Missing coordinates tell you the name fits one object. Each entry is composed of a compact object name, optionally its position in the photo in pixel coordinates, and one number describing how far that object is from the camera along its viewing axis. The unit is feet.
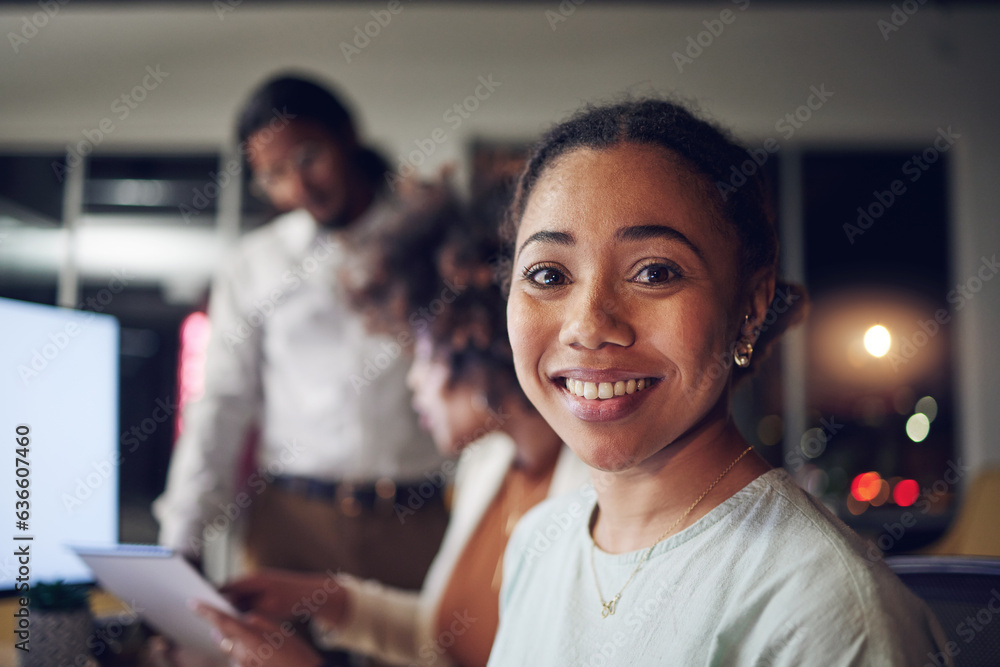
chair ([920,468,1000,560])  8.46
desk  4.04
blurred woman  5.15
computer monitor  3.97
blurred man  7.48
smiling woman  2.49
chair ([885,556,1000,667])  3.10
